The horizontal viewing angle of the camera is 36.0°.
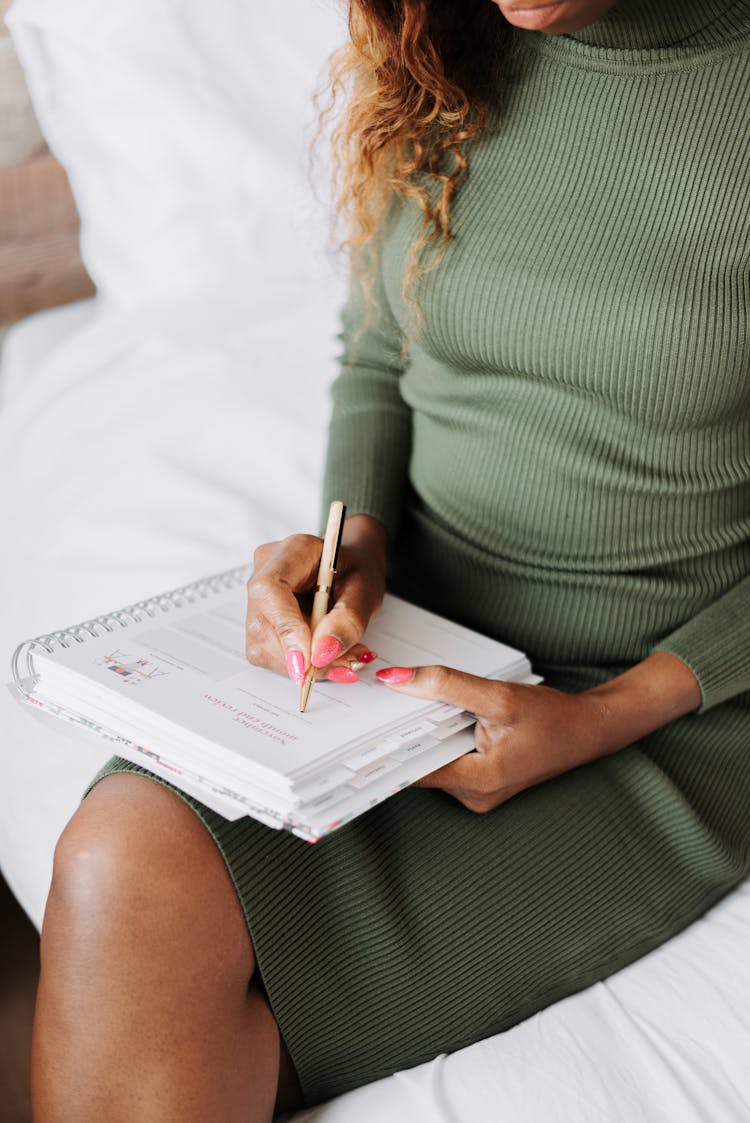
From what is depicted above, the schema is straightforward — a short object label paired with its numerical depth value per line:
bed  1.13
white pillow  1.34
